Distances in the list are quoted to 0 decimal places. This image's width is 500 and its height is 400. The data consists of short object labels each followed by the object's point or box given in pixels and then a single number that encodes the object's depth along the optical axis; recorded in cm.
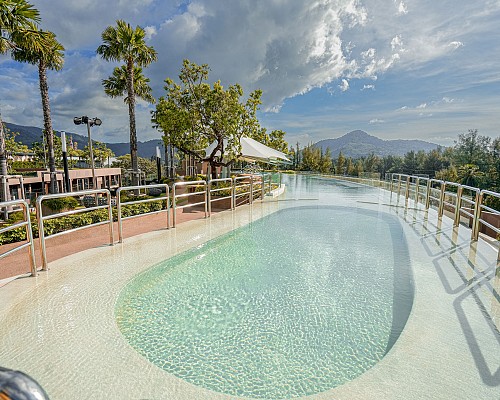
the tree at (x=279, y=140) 3130
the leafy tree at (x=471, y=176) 4388
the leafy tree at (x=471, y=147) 5966
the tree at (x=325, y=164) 6506
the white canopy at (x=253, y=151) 1225
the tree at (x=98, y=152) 5194
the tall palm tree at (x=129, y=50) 1478
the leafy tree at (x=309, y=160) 6166
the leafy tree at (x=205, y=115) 1248
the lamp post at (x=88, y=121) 1198
